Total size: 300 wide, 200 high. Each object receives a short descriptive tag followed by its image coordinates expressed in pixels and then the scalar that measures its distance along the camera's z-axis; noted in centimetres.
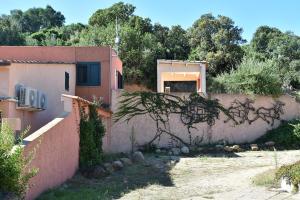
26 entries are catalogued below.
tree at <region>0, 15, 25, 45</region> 3122
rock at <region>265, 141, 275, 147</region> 1683
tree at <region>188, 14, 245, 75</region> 3045
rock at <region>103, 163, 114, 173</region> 1155
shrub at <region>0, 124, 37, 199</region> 609
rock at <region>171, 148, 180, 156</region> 1565
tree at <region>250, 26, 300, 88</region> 2986
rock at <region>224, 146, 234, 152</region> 1600
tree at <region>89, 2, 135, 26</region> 3579
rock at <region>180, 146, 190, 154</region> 1572
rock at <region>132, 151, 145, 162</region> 1346
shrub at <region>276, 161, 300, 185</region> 880
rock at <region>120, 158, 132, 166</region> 1280
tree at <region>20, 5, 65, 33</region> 5298
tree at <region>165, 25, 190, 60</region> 3209
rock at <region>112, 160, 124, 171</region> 1203
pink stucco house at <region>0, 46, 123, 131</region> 1382
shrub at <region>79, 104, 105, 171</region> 1160
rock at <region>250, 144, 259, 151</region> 1630
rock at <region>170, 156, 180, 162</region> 1400
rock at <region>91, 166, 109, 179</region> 1105
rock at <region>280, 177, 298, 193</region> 877
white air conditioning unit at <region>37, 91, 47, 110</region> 1364
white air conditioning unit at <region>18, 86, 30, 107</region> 1249
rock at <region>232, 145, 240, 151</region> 1607
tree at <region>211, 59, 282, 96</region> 1757
